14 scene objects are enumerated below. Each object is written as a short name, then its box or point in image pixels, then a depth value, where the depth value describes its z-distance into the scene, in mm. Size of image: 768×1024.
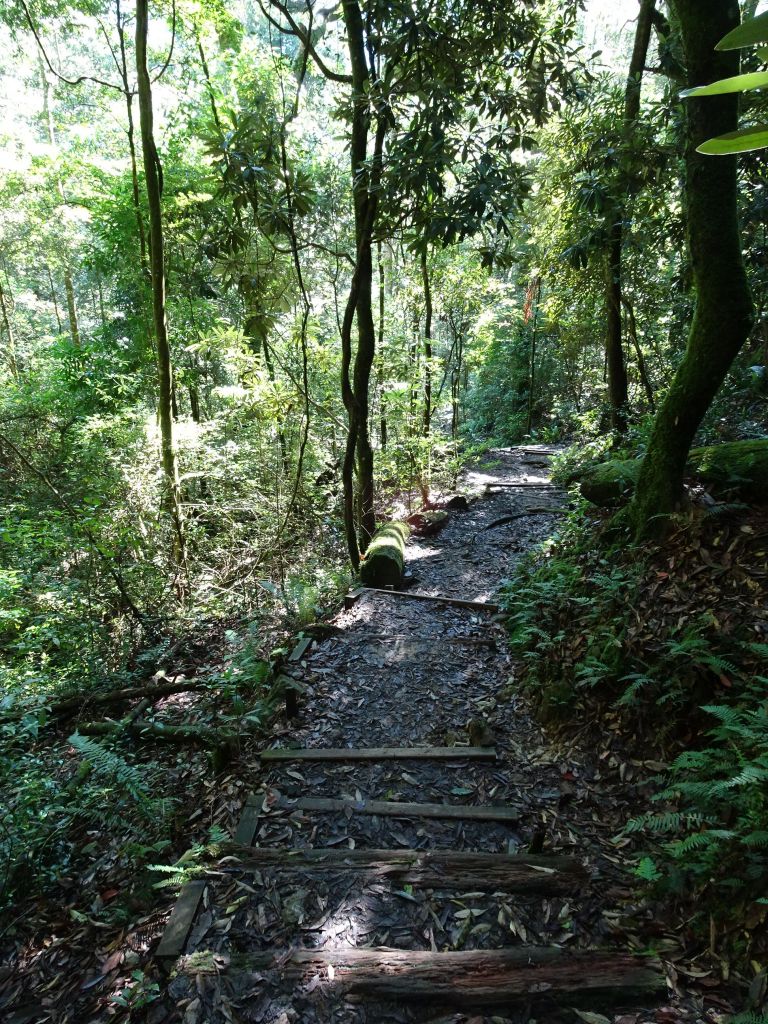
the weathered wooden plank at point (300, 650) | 4787
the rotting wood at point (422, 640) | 5176
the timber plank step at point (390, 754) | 3529
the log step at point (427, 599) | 6035
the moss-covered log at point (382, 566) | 6883
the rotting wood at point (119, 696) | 4941
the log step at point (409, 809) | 3020
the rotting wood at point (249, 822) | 2916
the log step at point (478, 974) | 2021
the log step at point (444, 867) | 2506
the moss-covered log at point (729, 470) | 4234
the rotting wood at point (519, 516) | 9430
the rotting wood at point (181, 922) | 2254
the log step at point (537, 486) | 11914
